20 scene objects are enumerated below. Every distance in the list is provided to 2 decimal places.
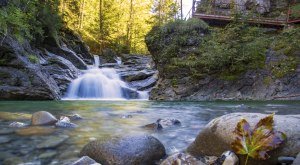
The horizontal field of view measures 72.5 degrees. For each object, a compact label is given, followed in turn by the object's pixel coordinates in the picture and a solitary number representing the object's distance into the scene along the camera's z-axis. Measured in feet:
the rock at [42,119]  14.03
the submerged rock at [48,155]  8.97
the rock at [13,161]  8.33
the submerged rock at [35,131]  12.00
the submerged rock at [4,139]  10.73
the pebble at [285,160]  6.79
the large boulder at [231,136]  7.14
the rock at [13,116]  15.66
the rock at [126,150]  8.21
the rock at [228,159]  6.93
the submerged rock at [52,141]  10.18
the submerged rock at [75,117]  16.47
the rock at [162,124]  13.76
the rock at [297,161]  6.23
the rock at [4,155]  8.79
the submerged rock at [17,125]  13.38
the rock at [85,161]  7.59
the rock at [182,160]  7.23
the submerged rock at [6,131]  12.02
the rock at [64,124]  13.63
